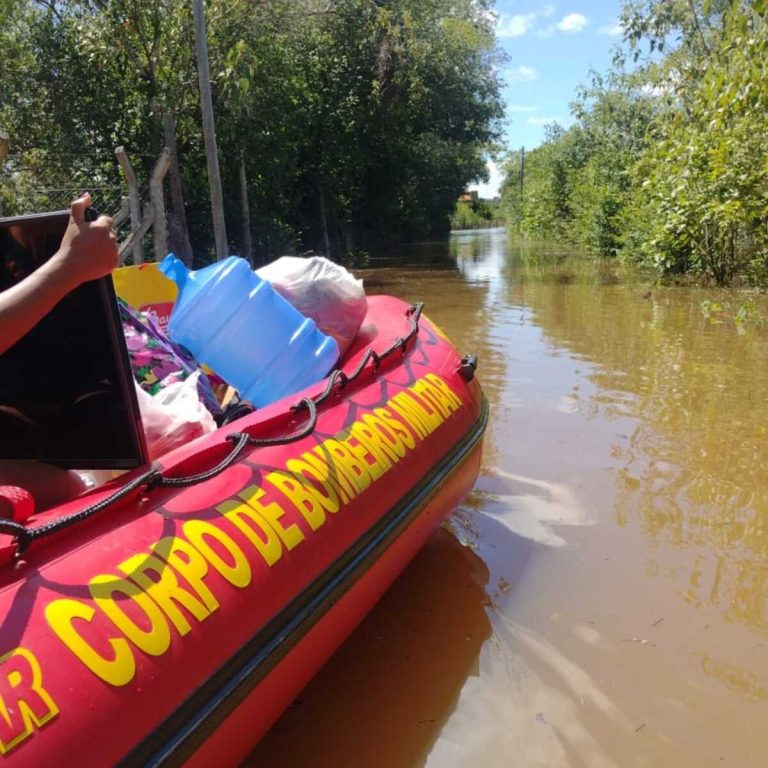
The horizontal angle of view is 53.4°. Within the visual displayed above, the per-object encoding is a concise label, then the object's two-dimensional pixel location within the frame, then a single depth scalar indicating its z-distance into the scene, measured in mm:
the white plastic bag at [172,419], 2301
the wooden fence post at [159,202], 8727
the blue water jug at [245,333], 2881
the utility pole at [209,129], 8656
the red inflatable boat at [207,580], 1354
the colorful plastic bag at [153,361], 2742
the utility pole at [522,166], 55381
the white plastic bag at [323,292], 3193
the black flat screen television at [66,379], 1859
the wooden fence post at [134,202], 7707
